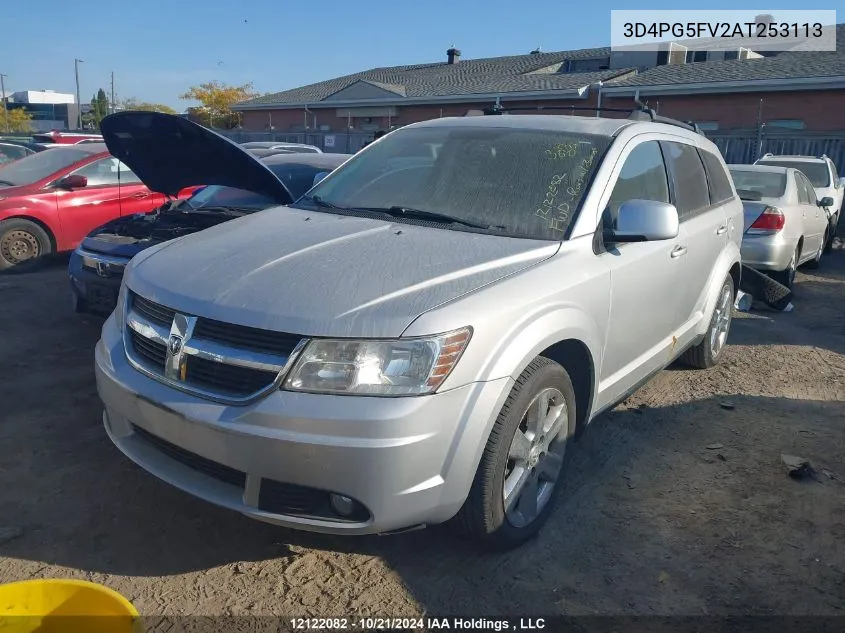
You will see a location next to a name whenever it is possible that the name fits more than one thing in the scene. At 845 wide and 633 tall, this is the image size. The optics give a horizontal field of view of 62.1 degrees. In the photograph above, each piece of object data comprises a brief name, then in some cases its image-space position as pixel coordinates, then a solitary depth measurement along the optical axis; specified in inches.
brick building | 847.1
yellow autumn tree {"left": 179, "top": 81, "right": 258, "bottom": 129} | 2149.4
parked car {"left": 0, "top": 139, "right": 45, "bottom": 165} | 516.9
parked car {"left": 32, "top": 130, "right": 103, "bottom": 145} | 727.7
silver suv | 95.3
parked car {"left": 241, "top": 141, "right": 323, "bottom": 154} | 652.1
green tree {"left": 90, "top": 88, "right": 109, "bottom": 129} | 2232.2
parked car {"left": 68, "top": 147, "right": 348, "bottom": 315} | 211.6
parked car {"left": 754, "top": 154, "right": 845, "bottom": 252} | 470.0
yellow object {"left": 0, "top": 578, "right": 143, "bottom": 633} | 70.2
